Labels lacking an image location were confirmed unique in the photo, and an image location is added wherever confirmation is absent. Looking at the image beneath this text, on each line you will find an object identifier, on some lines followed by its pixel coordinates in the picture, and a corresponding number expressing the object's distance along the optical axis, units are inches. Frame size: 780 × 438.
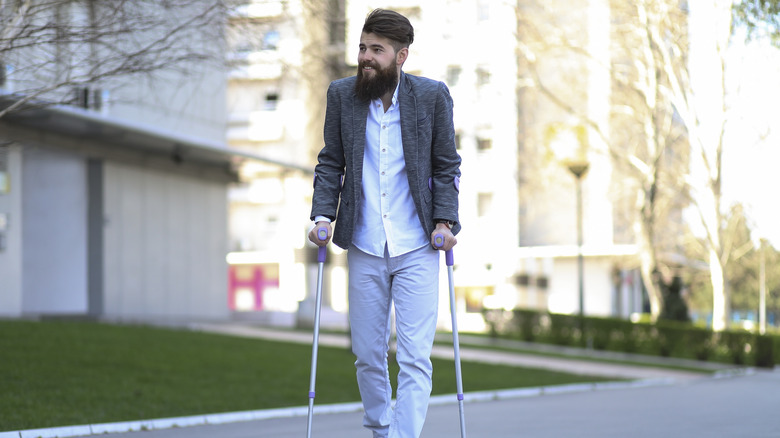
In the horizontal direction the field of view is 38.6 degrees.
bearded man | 207.6
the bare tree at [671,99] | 1015.0
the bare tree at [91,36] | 338.1
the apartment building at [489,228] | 2116.1
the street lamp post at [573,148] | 987.3
